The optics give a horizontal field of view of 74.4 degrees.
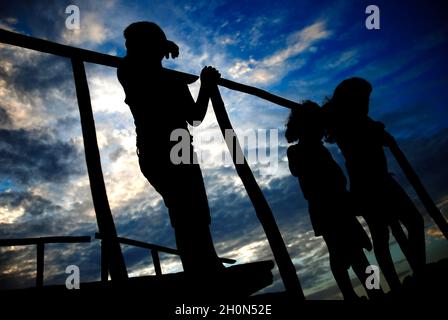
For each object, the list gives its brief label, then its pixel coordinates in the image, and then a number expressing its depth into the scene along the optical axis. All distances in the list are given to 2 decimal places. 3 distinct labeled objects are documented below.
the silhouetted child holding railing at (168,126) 2.42
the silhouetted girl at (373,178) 3.81
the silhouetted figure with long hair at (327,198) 4.33
